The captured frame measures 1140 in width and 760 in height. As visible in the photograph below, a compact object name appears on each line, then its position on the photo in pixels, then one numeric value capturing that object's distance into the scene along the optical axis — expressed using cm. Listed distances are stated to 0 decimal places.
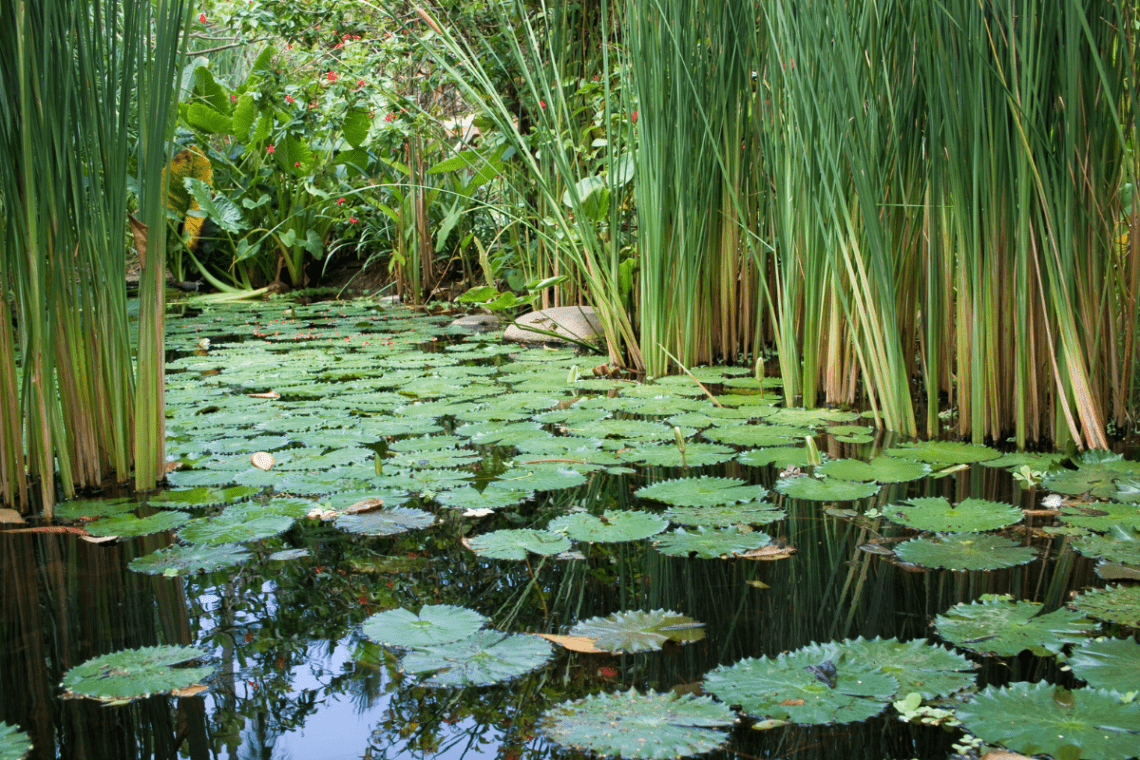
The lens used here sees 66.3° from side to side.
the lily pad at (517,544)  125
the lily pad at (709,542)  125
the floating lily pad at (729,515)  137
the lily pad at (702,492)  147
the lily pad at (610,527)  131
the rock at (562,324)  343
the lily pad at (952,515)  130
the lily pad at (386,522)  138
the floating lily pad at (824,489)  147
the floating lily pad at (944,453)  165
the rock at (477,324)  417
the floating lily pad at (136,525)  136
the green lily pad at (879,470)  155
